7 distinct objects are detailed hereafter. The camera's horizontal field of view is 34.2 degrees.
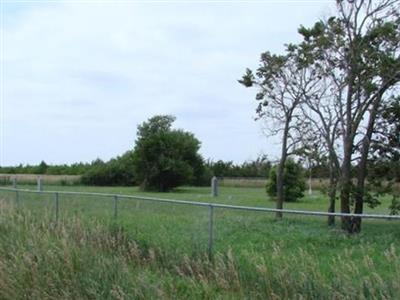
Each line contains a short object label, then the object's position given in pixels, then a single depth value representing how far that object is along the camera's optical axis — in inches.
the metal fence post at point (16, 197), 634.8
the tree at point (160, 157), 2647.6
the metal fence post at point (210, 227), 350.6
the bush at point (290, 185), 1673.2
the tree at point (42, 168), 3795.5
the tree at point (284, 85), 865.5
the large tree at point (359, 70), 737.6
